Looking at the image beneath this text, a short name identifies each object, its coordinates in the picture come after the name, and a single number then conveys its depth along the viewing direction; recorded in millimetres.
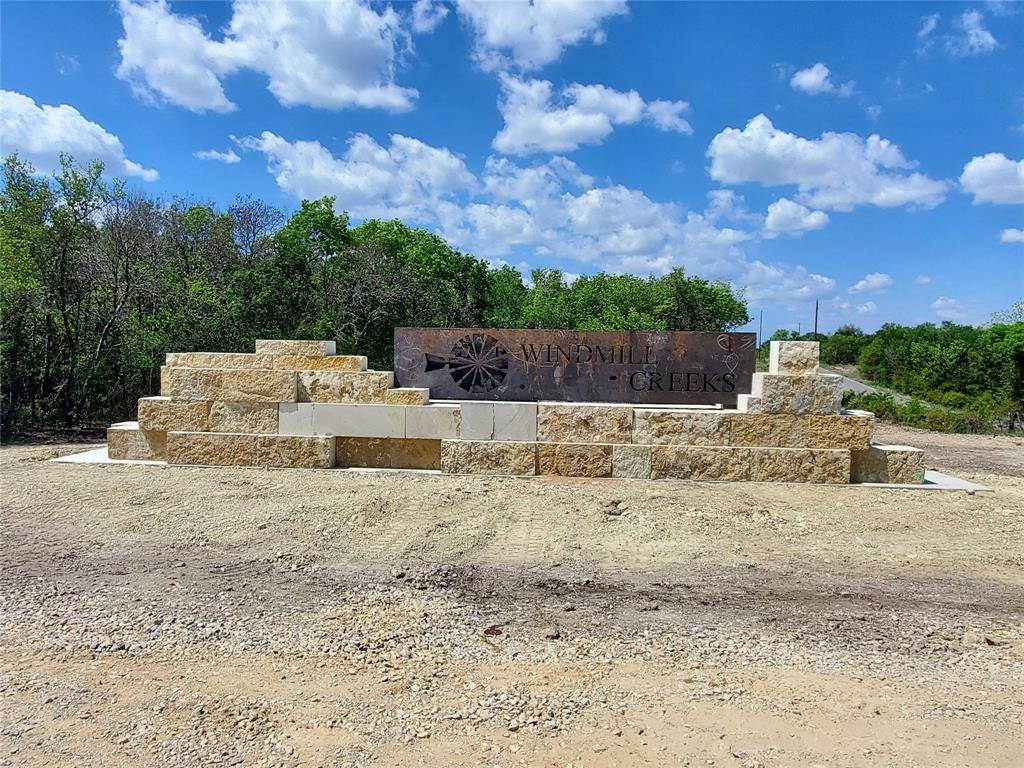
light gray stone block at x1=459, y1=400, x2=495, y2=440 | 8031
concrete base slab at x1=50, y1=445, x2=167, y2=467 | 8430
